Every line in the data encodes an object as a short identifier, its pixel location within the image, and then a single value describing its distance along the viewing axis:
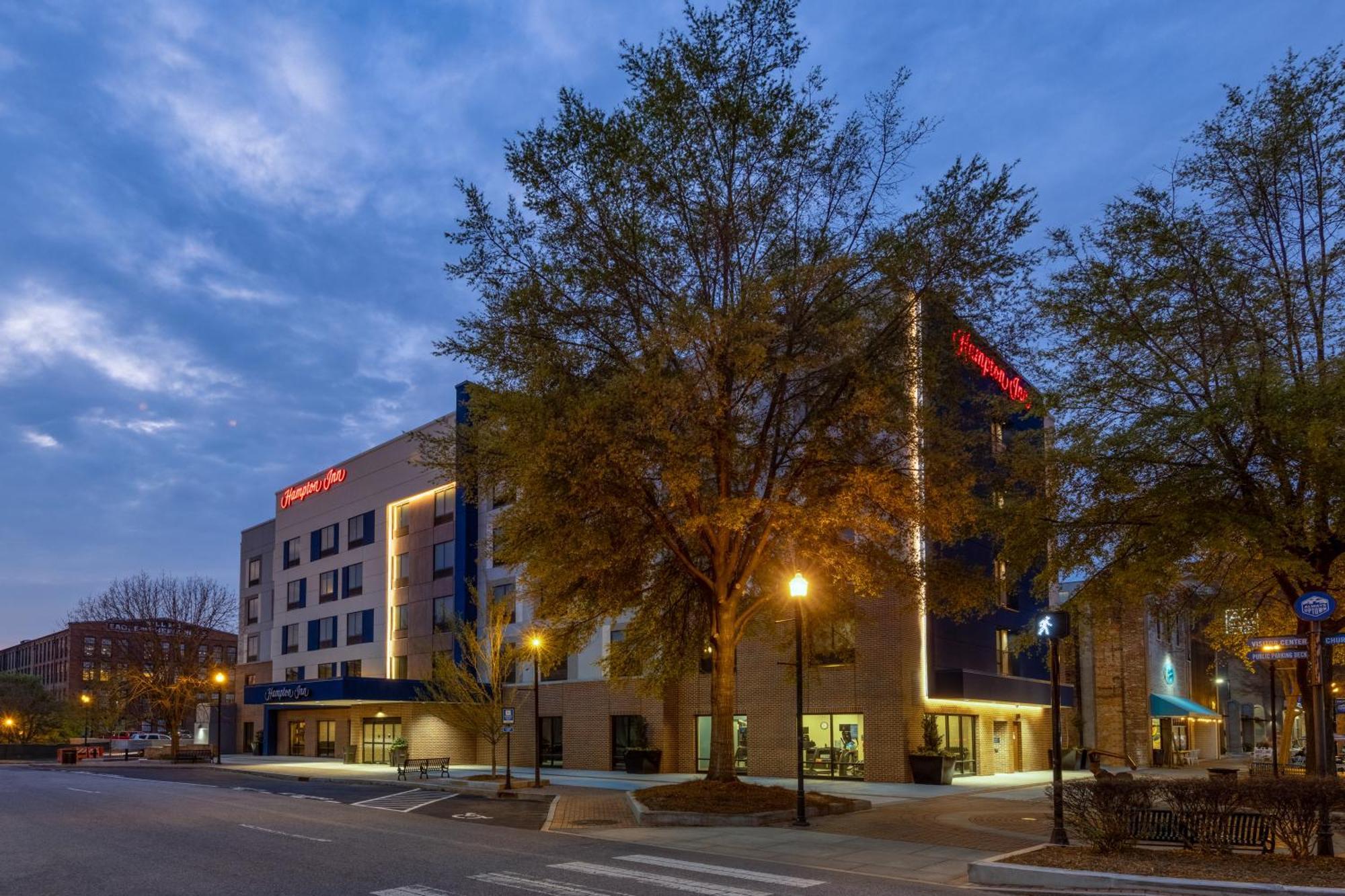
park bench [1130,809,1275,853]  13.91
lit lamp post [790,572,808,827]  21.05
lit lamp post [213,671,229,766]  55.66
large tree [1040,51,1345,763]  17.75
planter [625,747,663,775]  40.38
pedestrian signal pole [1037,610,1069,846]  15.45
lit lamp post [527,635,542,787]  28.69
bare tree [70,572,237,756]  63.19
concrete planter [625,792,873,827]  21.09
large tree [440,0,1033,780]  22.03
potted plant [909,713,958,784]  33.38
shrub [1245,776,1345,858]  13.32
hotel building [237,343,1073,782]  34.81
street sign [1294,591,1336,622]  14.70
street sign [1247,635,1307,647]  15.79
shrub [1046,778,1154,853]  14.55
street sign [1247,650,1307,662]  15.93
